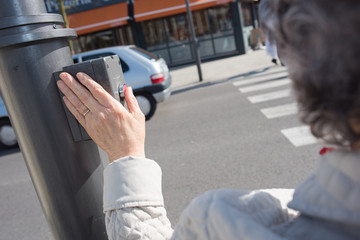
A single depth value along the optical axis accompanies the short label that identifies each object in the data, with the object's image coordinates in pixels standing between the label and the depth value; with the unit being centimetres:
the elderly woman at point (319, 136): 61
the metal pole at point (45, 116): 123
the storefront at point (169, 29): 1617
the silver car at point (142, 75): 795
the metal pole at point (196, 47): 1103
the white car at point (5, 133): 730
